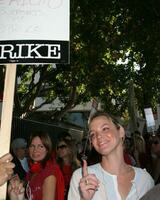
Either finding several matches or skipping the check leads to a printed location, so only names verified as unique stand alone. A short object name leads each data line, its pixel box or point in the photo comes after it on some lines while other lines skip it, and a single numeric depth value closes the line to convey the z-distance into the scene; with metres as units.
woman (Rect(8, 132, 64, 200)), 2.08
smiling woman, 1.62
